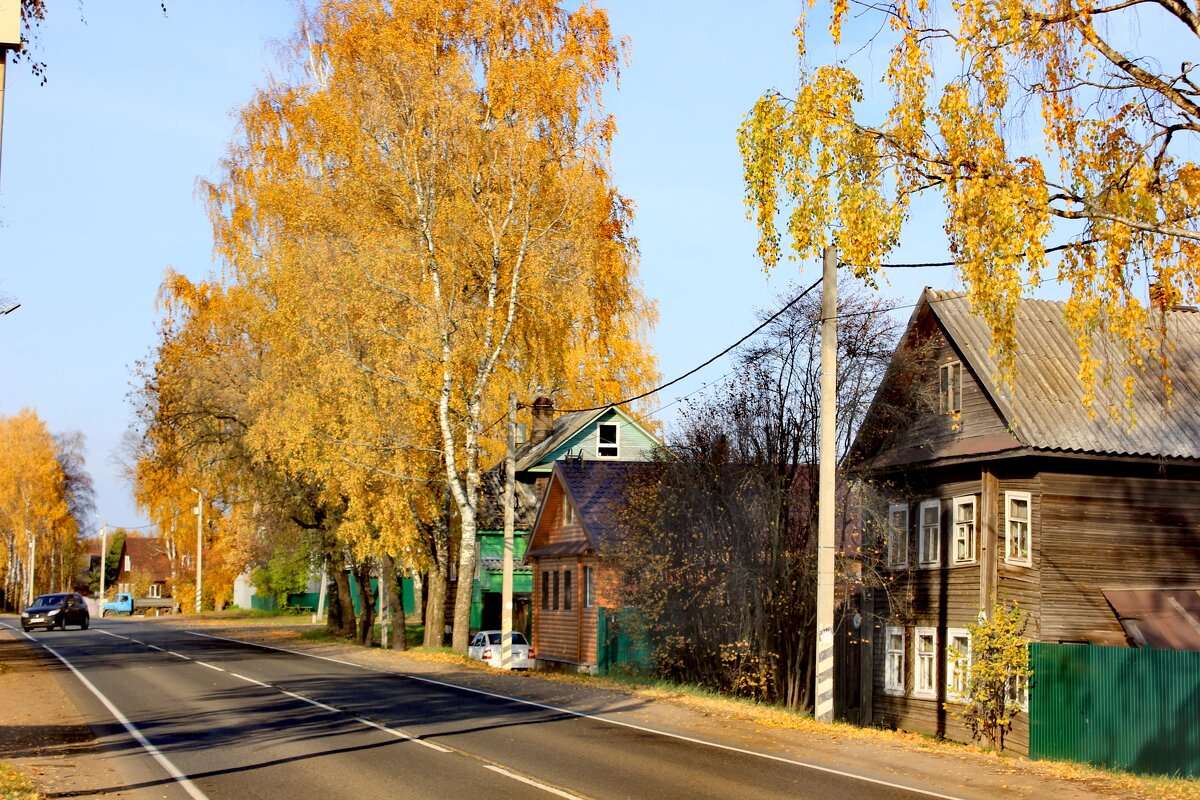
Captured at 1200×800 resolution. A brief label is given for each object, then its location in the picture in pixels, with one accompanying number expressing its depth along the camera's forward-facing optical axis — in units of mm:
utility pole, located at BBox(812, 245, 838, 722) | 20531
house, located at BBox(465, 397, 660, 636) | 52781
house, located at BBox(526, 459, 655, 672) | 41094
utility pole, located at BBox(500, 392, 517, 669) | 32594
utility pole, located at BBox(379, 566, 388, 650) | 47231
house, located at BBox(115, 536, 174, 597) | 119888
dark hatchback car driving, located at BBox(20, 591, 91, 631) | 59250
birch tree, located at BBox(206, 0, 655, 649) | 32906
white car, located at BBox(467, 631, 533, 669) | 39344
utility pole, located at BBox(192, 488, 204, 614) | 72038
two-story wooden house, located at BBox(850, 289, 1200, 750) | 26797
